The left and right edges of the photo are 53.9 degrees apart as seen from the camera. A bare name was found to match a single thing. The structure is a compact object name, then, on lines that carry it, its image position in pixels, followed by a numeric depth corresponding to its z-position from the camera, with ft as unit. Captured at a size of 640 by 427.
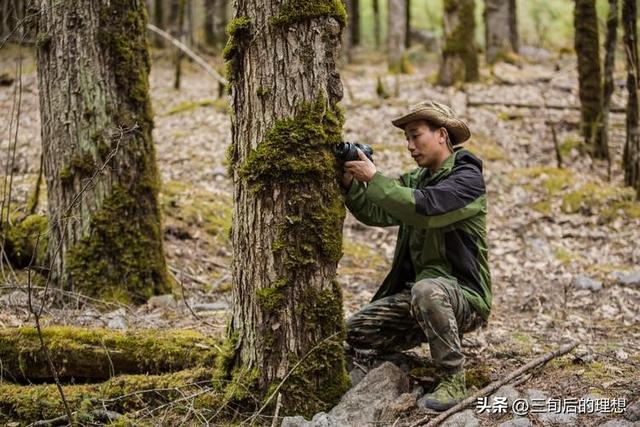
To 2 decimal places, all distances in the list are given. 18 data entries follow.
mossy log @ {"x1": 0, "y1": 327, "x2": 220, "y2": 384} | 13.60
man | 12.51
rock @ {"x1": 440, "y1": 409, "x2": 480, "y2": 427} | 11.66
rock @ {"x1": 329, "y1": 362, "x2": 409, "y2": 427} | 12.17
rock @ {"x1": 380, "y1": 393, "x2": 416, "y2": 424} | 12.29
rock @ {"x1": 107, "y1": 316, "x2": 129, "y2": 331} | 15.84
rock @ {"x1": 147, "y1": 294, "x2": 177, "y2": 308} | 18.45
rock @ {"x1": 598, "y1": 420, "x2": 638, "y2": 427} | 10.97
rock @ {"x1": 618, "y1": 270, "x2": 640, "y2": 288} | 22.47
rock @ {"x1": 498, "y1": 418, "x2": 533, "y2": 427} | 11.44
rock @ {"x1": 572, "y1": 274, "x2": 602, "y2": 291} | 22.50
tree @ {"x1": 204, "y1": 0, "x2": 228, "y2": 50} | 73.41
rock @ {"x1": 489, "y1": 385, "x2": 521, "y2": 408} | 12.40
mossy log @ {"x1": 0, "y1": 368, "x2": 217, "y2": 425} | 12.54
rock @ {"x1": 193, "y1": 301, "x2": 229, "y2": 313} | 18.59
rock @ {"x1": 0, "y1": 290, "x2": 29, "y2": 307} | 16.28
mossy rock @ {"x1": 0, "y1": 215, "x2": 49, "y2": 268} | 20.59
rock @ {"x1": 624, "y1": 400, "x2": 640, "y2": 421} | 11.12
